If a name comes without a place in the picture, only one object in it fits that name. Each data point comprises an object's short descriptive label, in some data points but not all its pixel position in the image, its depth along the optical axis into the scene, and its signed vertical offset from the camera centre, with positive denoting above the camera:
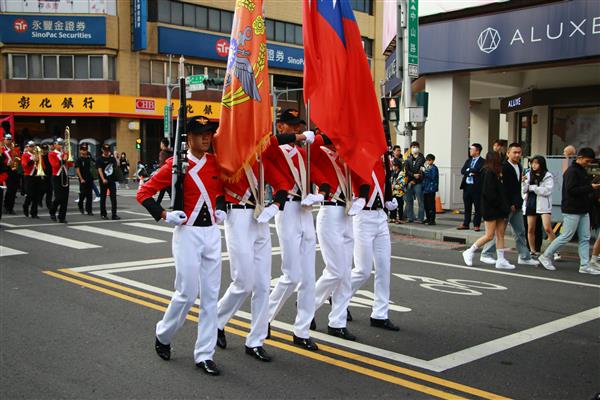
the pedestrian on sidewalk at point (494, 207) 10.02 -0.76
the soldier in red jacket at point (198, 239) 5.09 -0.65
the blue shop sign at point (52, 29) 39.69 +8.23
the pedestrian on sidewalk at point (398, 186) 15.66 -0.67
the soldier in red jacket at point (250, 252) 5.34 -0.80
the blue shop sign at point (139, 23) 40.25 +8.78
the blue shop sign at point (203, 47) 42.84 +8.08
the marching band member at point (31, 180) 16.89 -0.56
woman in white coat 10.73 -0.60
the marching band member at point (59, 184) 15.76 -0.62
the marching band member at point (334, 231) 6.04 -0.70
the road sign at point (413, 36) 16.82 +3.33
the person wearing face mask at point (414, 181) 15.51 -0.54
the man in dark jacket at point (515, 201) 10.25 -0.68
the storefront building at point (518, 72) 16.03 +2.55
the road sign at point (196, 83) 26.36 +3.58
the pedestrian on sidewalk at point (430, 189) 15.33 -0.73
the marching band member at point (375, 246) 6.34 -0.88
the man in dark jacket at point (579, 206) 9.47 -0.72
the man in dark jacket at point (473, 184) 13.93 -0.57
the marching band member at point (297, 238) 5.68 -0.72
